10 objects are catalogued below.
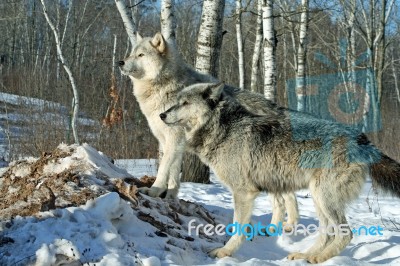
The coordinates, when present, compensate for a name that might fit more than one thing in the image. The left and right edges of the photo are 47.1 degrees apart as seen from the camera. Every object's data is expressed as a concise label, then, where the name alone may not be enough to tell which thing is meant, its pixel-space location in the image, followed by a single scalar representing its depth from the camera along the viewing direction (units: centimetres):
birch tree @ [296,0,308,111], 1491
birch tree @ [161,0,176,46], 768
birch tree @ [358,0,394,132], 1769
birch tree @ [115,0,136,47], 862
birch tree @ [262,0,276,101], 1048
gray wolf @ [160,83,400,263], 389
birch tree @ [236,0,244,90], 1750
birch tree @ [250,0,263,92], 1620
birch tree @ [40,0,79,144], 1000
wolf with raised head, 503
